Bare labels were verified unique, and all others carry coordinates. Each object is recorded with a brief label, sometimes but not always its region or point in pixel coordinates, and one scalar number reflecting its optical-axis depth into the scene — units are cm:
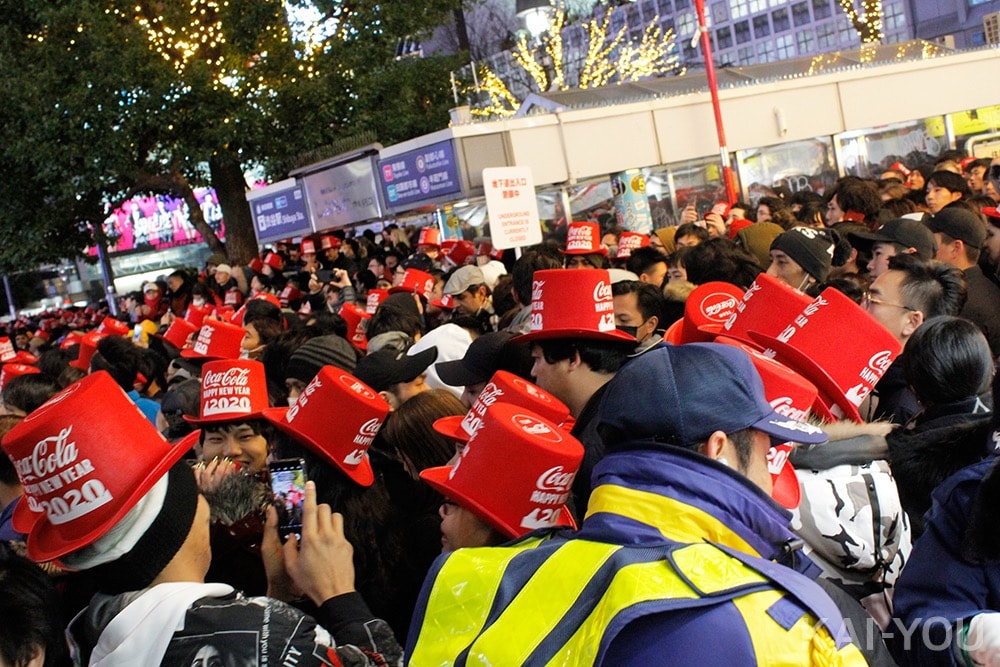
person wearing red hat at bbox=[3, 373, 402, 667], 216
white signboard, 933
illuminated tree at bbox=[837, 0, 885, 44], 2770
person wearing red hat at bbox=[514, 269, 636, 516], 379
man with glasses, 449
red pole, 1332
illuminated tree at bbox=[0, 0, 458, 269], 1609
